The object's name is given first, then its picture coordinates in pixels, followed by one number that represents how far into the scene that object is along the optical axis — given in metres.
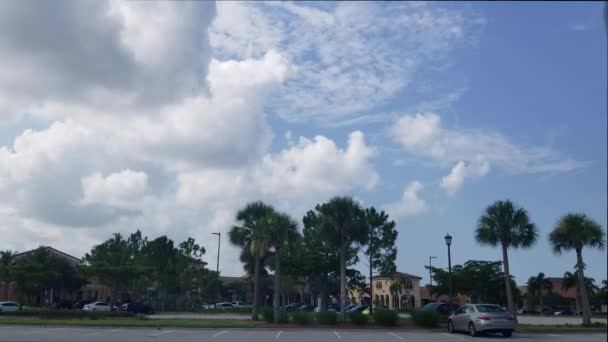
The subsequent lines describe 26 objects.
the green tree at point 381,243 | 53.16
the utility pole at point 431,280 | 67.35
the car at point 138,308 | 48.71
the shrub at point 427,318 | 28.67
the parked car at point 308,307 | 59.24
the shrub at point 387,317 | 29.39
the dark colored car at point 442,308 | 32.19
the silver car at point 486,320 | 22.52
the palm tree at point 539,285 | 99.62
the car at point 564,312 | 86.08
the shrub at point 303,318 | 29.92
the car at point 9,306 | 46.75
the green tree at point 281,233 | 36.16
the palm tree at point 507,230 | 32.84
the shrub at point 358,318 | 29.81
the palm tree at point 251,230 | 37.87
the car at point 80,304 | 56.81
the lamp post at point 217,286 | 64.99
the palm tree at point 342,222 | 36.66
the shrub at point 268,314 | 31.33
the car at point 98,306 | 50.96
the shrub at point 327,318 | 29.95
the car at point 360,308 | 53.12
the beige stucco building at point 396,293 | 83.88
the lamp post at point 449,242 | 31.84
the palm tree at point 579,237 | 30.89
